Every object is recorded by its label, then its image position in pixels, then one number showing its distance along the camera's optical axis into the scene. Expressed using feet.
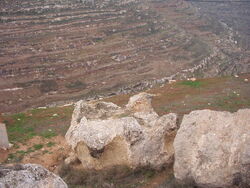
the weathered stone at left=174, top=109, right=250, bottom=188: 24.85
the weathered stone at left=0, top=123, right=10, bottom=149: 44.32
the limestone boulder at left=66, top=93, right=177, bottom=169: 32.01
